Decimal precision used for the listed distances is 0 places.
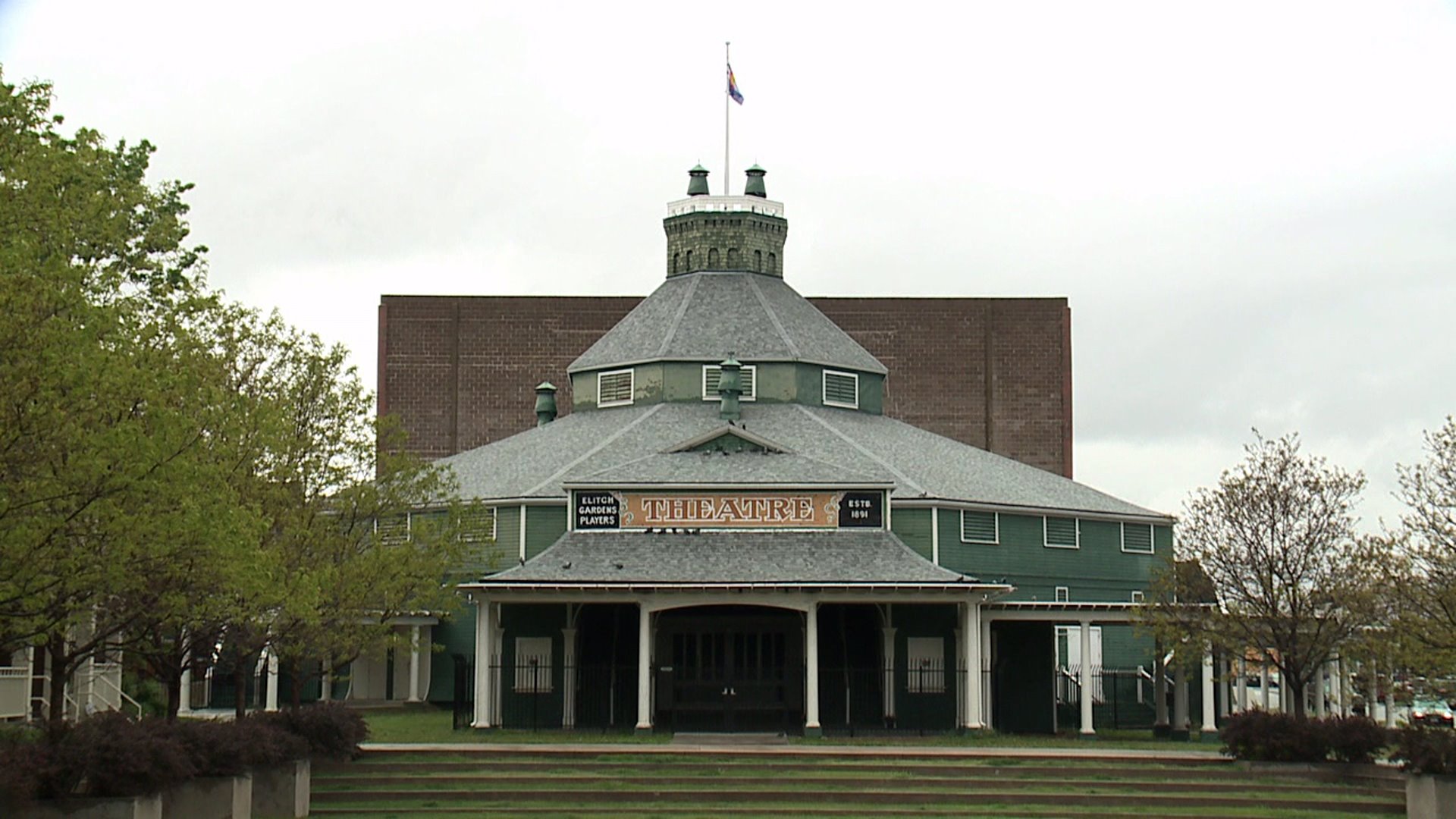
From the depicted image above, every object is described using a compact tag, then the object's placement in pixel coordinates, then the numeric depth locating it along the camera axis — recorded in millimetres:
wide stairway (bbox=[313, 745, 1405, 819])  31141
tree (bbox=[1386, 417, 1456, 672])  29531
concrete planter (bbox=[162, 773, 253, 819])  26359
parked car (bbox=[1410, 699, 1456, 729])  34719
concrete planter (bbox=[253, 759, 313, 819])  29672
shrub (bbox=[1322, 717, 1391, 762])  34125
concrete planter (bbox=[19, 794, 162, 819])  22875
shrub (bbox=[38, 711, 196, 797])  22922
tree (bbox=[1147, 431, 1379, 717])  38125
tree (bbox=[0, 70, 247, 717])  20844
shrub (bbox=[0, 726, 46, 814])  21984
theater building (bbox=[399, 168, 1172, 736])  43188
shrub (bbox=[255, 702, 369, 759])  32375
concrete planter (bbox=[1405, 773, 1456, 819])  29156
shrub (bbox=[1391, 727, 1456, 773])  29328
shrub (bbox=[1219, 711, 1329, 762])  34406
